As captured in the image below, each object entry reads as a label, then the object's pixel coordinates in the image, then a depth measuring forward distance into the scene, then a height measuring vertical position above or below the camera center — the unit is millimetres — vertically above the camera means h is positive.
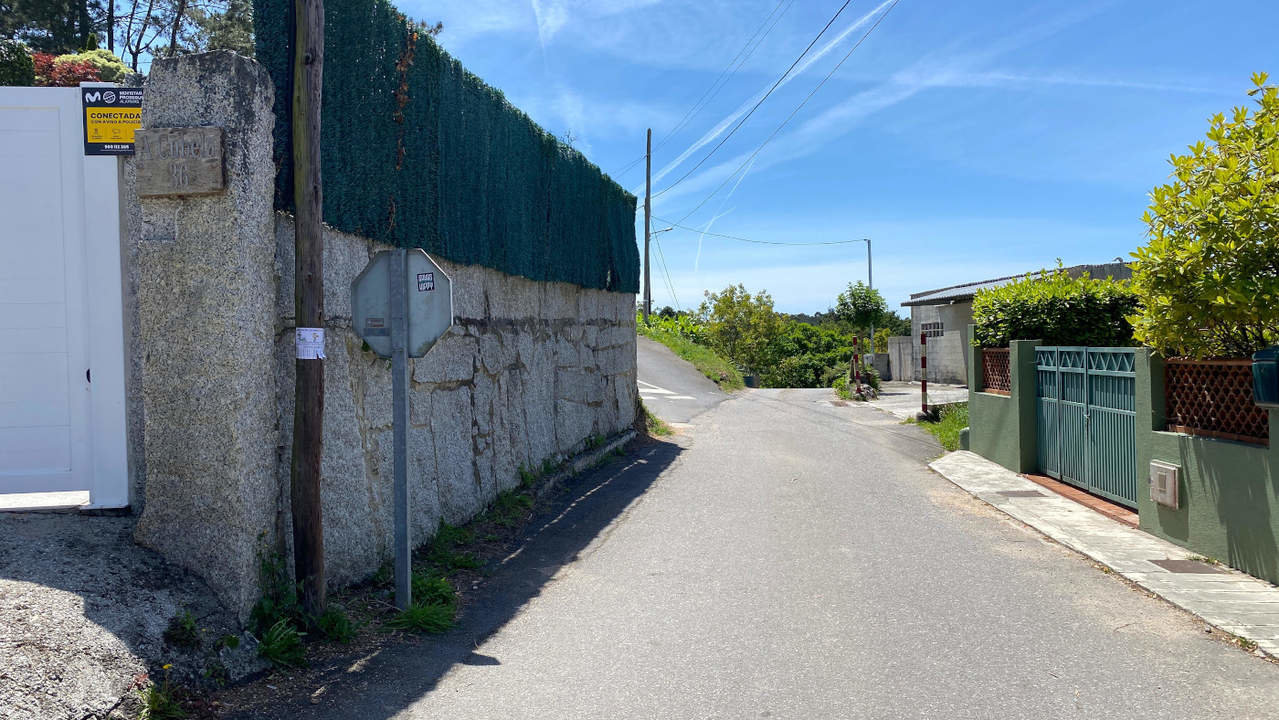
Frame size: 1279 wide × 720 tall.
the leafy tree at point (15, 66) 6480 +2386
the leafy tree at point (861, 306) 29562 +1672
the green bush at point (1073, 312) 10875 +475
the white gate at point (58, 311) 5340 +403
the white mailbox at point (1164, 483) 7184 -1166
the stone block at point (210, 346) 4625 +140
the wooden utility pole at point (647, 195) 37550 +7253
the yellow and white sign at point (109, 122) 5305 +1562
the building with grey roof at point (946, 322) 25578 +959
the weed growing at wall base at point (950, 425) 14031 -1298
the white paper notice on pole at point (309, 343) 4844 +145
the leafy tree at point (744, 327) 44281 +1557
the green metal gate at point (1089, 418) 8453 -768
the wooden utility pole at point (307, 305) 4914 +365
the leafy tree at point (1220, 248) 6195 +738
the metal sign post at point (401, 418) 5297 -326
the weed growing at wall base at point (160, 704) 3695 -1446
